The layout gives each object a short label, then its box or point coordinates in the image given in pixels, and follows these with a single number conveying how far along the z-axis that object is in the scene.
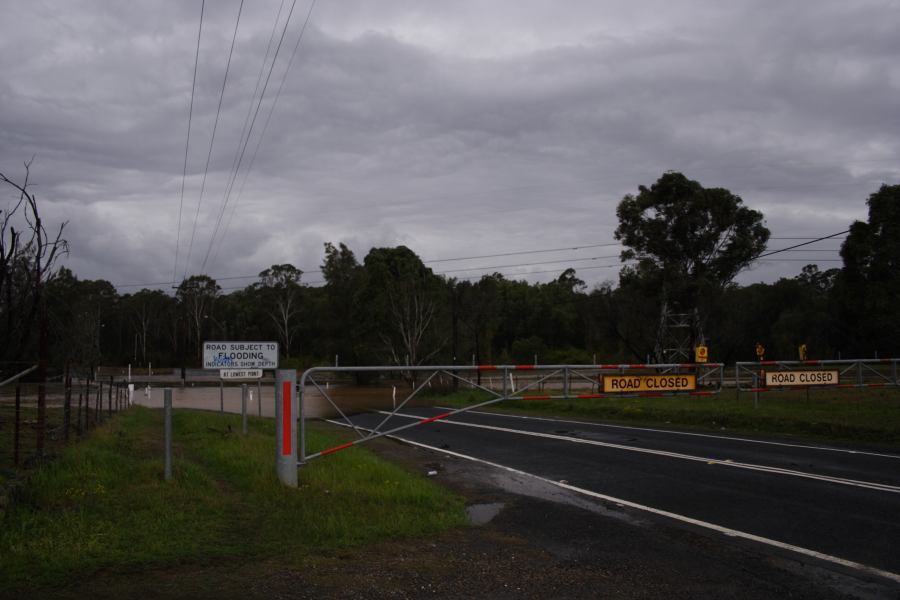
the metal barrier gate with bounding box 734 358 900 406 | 16.86
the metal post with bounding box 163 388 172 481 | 10.38
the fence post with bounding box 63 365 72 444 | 14.27
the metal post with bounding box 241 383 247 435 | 18.01
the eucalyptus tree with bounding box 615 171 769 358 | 45.66
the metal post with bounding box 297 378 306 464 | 10.14
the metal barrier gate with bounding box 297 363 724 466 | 10.29
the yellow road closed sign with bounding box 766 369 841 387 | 16.88
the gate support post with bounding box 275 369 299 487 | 10.02
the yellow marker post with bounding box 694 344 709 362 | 25.27
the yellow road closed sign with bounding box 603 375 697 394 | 14.24
